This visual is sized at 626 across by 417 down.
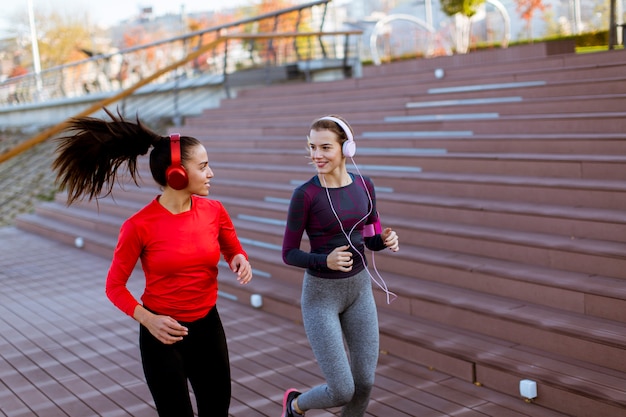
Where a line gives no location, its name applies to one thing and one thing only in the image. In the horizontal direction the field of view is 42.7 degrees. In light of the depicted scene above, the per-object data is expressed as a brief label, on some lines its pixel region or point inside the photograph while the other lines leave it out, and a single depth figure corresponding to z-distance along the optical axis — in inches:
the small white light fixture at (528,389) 175.2
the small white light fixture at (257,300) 274.7
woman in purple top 140.7
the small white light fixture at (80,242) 412.4
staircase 189.3
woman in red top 120.6
